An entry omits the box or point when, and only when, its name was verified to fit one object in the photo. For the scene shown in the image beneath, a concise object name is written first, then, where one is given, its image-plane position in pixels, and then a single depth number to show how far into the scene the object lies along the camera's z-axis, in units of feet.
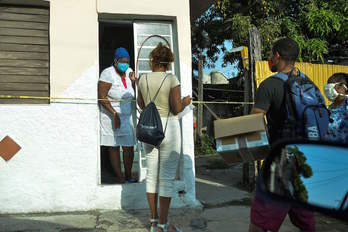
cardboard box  9.07
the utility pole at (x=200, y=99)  38.17
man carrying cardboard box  9.19
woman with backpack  12.73
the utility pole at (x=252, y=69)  19.56
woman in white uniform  16.06
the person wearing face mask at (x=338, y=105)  15.49
